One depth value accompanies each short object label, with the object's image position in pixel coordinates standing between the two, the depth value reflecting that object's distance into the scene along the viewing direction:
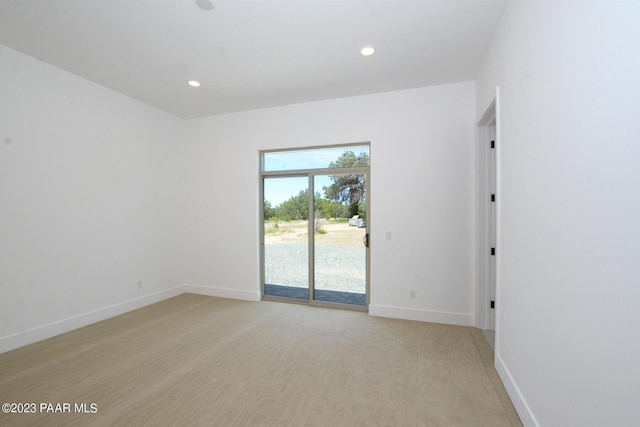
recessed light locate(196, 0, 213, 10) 2.14
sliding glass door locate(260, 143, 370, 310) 4.03
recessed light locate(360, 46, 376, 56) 2.75
